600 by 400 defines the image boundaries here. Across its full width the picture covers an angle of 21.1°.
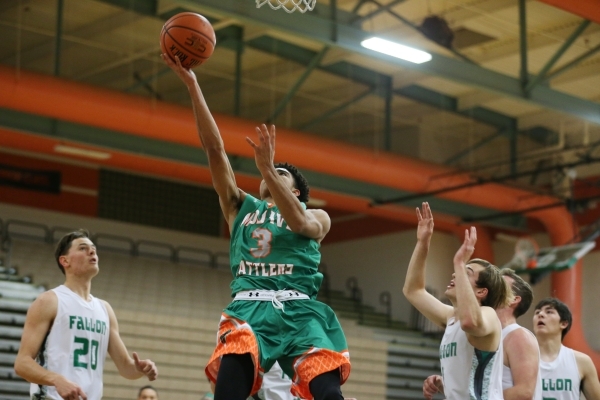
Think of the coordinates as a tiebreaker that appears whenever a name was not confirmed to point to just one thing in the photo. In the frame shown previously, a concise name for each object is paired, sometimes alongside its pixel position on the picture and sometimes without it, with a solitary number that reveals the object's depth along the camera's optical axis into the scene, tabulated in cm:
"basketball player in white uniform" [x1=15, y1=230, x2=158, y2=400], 1029
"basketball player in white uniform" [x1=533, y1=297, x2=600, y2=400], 1264
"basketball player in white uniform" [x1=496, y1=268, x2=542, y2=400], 971
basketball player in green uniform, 803
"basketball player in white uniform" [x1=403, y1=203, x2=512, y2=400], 899
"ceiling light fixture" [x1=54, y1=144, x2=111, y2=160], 2801
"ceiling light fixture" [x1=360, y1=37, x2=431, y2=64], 2193
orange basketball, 927
